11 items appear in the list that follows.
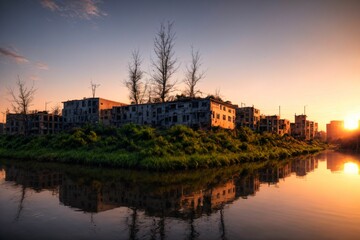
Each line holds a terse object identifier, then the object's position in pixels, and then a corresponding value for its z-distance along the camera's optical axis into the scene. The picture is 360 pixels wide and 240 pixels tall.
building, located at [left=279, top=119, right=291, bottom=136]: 90.81
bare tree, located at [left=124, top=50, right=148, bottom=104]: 61.31
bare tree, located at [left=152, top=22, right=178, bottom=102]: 53.06
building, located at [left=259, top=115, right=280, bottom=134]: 86.56
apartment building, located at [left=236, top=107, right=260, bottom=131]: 77.44
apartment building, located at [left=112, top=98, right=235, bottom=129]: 46.31
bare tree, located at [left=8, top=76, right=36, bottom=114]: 59.88
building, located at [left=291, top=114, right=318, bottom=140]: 108.10
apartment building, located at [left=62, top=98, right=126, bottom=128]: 63.03
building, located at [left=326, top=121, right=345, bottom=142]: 173.38
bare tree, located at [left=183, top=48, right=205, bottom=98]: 57.38
